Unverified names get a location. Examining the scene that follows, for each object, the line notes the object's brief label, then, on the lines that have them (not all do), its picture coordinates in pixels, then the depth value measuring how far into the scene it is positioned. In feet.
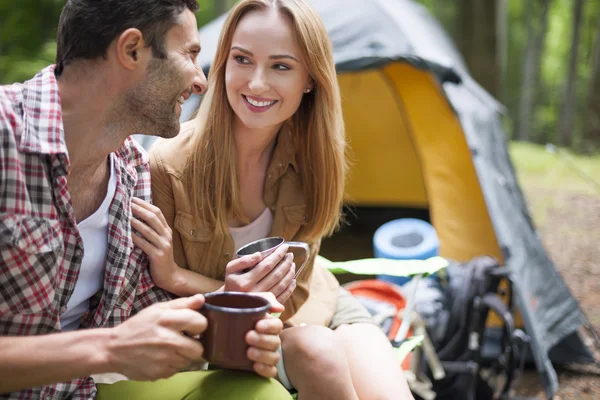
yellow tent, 12.18
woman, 6.47
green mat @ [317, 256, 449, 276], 8.16
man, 4.22
